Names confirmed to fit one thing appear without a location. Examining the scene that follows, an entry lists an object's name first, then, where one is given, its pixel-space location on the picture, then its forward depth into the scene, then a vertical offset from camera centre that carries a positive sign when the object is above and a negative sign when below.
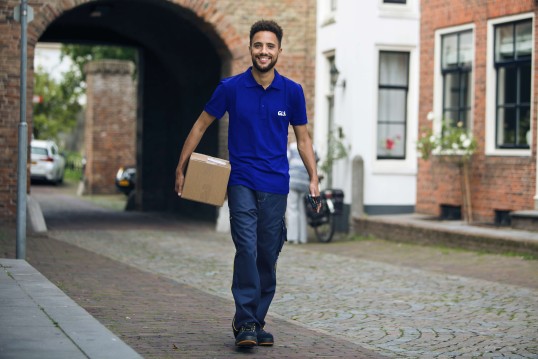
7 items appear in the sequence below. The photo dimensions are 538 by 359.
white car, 38.72 -0.61
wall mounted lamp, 19.12 +1.31
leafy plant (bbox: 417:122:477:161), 16.42 +0.13
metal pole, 11.07 -0.13
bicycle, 17.38 -1.07
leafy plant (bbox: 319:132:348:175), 18.98 -0.04
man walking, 6.72 -0.11
